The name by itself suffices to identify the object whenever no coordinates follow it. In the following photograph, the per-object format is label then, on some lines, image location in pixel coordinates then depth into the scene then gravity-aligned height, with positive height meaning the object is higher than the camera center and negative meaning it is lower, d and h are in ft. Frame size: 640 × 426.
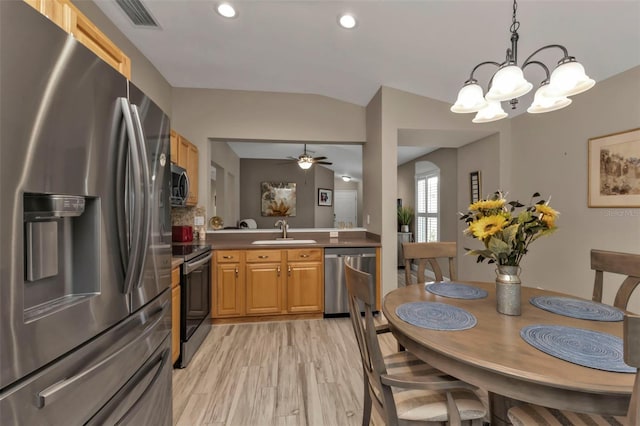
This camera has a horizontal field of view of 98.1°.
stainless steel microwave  9.09 +0.94
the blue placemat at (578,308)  4.40 -1.60
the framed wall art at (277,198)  25.38 +1.45
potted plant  20.95 -0.29
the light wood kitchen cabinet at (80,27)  3.18 +2.47
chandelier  4.13 +2.07
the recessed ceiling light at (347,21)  7.49 +5.33
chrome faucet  12.47 -0.64
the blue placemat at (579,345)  3.09 -1.64
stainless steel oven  7.69 -2.56
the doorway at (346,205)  34.09 +1.12
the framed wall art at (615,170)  7.11 +1.22
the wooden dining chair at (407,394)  3.64 -2.59
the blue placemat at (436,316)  4.14 -1.64
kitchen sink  11.22 -1.17
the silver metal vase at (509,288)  4.50 -1.21
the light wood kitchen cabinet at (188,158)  9.51 +2.06
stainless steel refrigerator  2.09 -0.19
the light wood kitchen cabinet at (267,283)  10.36 -2.62
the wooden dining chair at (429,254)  7.29 -1.07
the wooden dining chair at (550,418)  3.46 -2.60
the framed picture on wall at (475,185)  12.57 +1.36
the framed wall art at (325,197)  27.76 +1.76
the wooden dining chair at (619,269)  5.35 -1.11
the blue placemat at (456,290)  5.56 -1.61
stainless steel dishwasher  10.86 -2.19
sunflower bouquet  4.38 -0.23
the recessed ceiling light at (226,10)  7.36 +5.52
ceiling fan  18.98 +3.65
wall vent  7.25 +5.55
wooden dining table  2.87 -1.69
